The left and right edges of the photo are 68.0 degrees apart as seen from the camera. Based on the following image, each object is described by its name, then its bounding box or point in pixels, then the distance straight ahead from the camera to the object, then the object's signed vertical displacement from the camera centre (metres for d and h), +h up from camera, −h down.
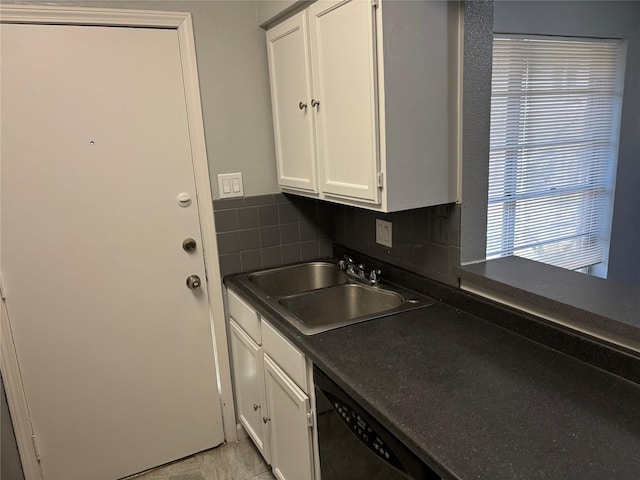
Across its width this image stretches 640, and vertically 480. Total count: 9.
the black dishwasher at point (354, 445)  1.11 -0.80
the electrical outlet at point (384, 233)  2.08 -0.43
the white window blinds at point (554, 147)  3.09 -0.16
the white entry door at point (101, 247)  1.88 -0.41
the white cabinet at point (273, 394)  1.64 -1.00
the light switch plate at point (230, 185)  2.21 -0.20
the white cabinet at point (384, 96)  1.46 +0.12
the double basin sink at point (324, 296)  1.81 -0.68
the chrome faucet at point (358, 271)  2.08 -0.62
